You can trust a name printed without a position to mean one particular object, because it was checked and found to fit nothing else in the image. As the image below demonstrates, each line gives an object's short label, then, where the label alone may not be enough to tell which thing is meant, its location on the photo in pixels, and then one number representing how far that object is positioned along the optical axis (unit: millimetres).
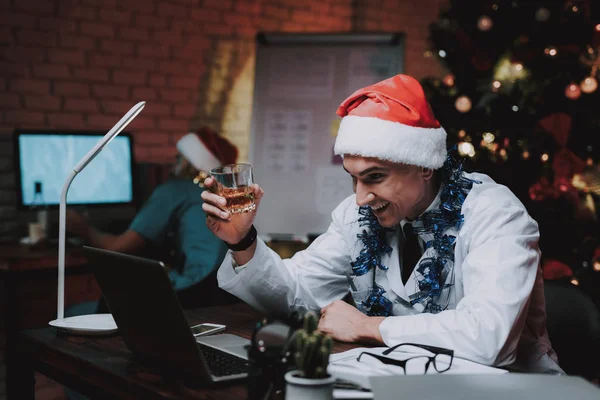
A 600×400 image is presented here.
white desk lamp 1463
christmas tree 3227
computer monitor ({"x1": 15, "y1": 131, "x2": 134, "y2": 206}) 3104
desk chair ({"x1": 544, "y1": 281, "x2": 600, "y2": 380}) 1673
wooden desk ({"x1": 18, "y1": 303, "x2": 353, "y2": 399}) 1110
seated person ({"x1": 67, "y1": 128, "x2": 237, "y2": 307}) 2789
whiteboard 3789
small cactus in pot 959
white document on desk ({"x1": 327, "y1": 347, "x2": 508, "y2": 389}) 1200
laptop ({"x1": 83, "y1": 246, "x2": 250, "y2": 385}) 1095
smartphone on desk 1468
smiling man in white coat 1417
